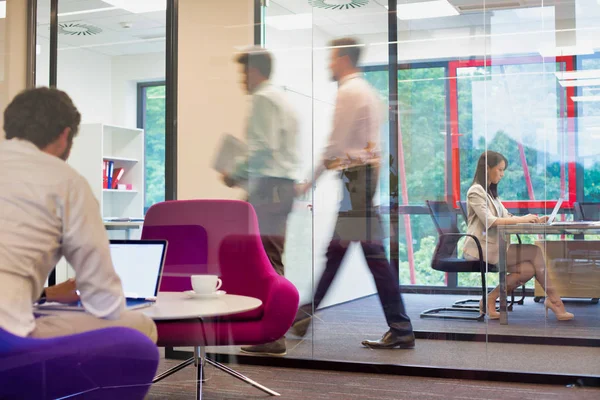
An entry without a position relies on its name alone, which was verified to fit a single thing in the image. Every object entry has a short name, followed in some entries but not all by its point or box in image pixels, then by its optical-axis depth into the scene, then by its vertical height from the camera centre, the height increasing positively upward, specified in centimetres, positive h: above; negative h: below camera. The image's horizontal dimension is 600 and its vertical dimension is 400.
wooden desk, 321 -6
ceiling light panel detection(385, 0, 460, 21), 335 +96
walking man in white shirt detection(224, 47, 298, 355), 331 +26
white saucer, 220 -23
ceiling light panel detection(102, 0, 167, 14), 277 +88
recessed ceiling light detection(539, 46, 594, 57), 323 +74
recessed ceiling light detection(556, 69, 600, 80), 320 +64
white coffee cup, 230 -20
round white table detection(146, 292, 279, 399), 186 -25
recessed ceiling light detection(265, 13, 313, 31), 355 +96
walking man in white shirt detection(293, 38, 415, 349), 330 +17
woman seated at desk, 324 -6
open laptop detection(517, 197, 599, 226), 321 -1
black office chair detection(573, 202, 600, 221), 317 +3
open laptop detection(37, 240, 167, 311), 186 -13
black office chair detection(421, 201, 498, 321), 326 -18
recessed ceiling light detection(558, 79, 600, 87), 320 +60
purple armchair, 153 -31
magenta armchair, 239 -16
